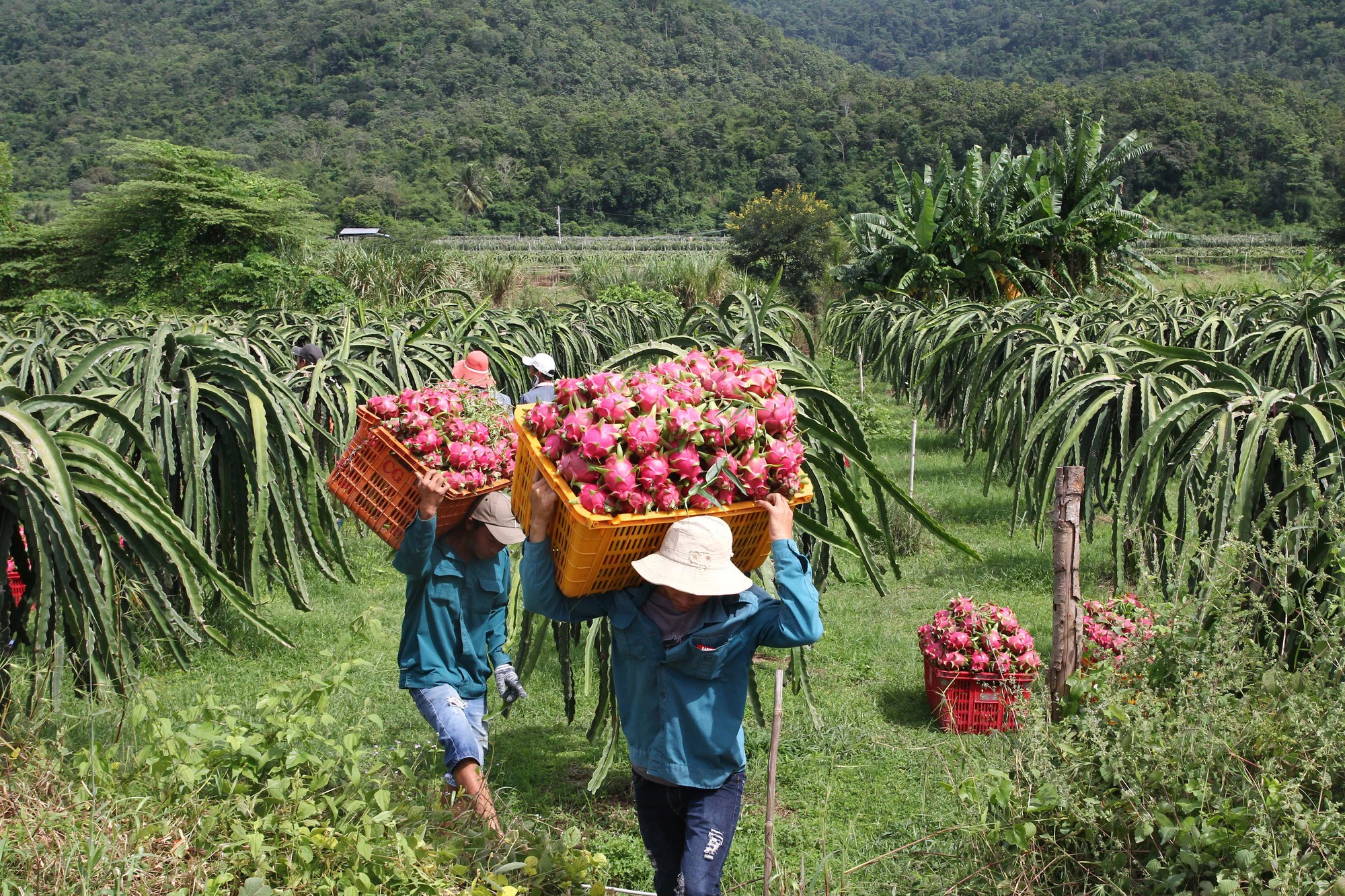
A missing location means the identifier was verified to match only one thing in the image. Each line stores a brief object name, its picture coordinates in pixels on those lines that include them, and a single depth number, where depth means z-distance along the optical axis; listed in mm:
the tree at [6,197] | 30047
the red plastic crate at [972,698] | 4840
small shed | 38500
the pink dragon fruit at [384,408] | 3820
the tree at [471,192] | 64938
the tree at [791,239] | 27266
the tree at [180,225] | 22688
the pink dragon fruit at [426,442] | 3633
